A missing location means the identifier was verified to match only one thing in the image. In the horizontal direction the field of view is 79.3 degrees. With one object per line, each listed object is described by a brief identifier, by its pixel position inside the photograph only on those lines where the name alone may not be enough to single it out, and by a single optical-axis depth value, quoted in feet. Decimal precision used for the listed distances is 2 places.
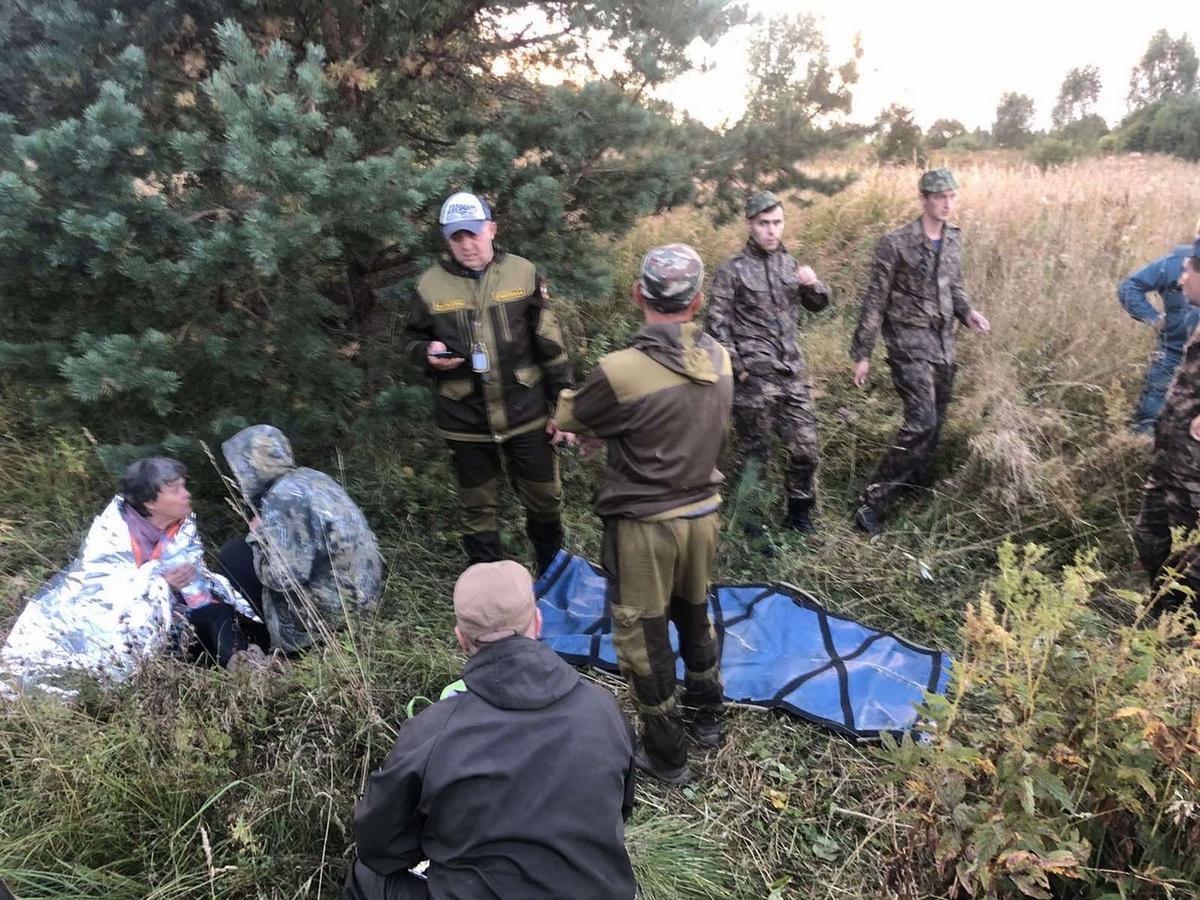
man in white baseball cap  10.91
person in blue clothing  13.93
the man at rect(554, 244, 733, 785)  7.45
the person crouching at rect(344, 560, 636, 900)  4.85
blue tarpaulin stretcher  9.87
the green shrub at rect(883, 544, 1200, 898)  6.01
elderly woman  8.74
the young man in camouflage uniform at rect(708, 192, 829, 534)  13.50
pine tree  9.05
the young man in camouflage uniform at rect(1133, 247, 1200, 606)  10.11
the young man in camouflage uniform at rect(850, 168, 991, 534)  13.74
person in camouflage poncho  9.47
